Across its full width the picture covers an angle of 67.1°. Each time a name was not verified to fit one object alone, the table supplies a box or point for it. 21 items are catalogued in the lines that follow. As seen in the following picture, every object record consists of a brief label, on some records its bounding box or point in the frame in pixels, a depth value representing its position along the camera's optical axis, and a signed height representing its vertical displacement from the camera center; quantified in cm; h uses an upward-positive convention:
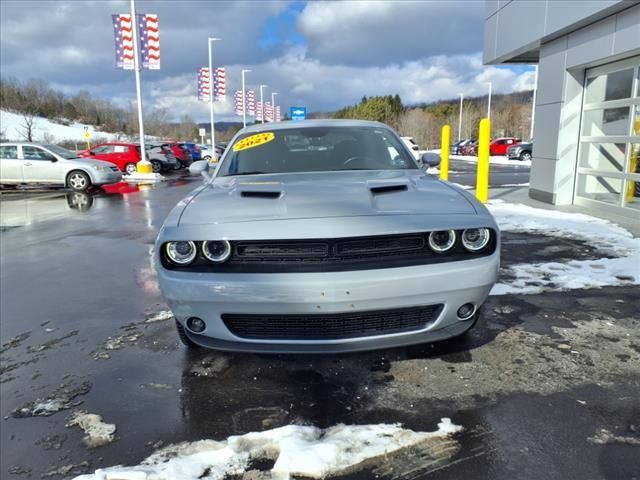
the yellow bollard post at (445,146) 1309 +12
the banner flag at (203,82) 3472 +481
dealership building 825 +104
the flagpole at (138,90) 2048 +266
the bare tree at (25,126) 6349 +326
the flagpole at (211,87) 3505 +460
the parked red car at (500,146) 3900 +37
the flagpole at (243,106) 4860 +436
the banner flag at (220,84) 3716 +504
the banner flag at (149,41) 2114 +475
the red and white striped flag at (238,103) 4897 +470
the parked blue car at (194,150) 3039 -1
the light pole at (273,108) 7125 +630
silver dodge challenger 250 -63
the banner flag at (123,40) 2047 +465
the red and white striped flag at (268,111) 6625 +536
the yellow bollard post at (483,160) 1010 -20
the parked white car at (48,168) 1581 -59
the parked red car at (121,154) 2255 -20
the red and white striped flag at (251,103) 5394 +532
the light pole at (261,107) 5969 +523
